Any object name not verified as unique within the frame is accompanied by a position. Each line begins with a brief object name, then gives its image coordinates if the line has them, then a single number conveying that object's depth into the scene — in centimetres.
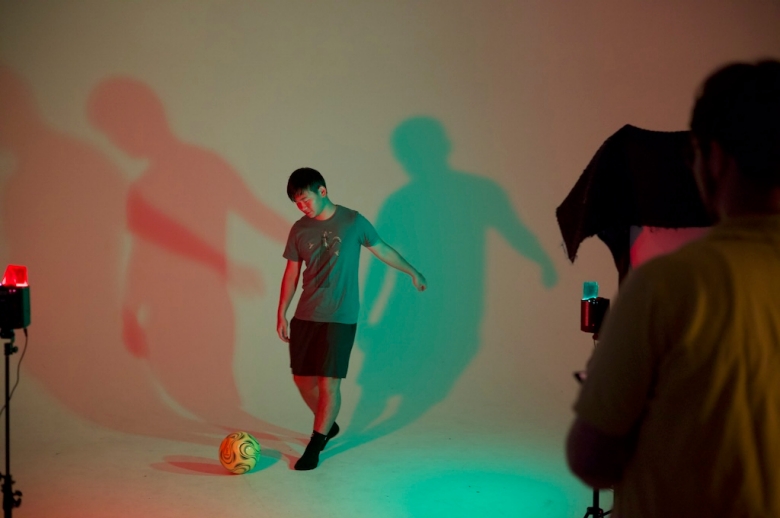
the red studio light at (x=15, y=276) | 250
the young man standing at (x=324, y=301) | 354
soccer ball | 331
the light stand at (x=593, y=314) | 253
